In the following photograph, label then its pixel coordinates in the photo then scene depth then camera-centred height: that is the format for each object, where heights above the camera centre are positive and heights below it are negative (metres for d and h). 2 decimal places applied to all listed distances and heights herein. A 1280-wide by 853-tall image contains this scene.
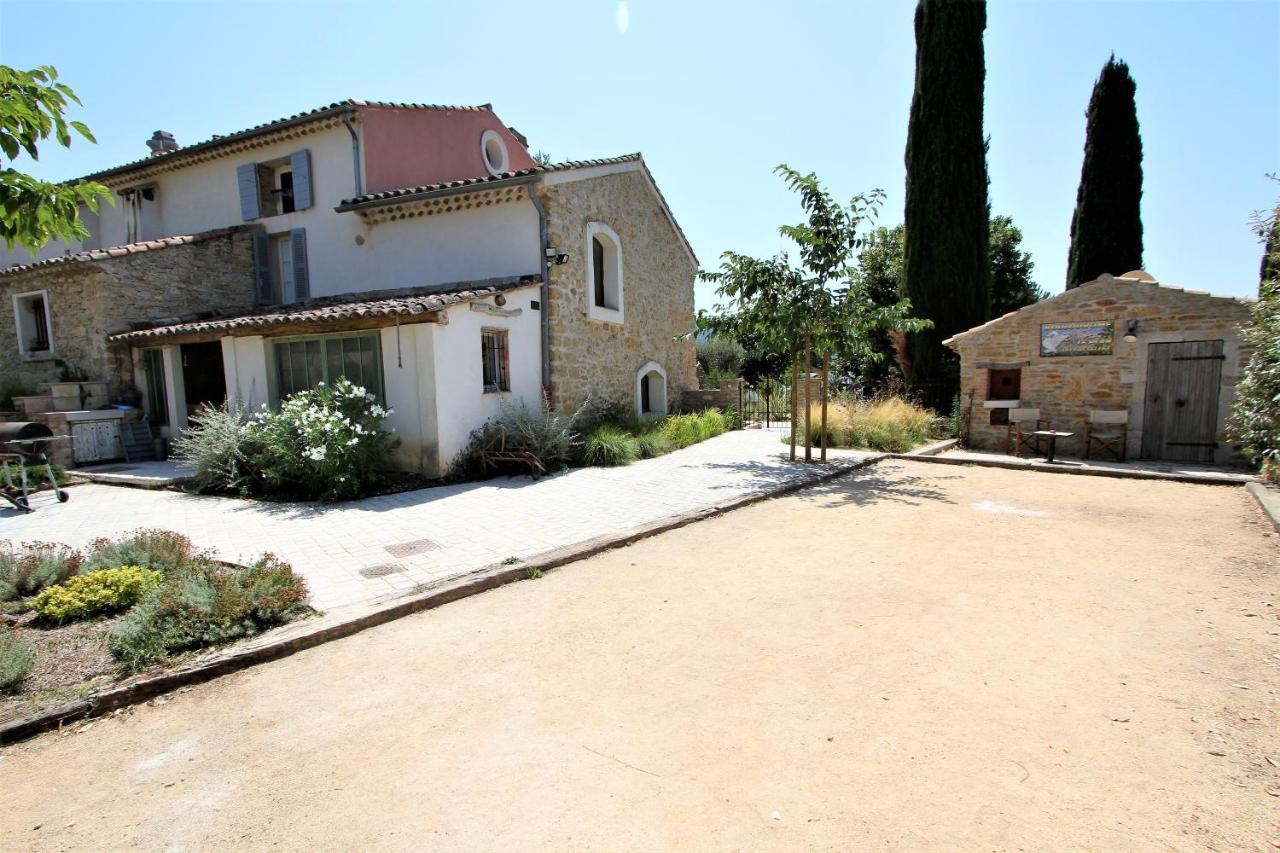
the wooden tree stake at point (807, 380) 10.27 +0.00
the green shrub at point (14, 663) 3.18 -1.55
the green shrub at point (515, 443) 9.54 -1.01
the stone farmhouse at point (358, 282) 9.58 +2.22
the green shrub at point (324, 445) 8.04 -0.84
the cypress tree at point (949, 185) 15.98 +5.48
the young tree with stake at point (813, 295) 9.95 +1.55
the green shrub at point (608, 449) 10.70 -1.25
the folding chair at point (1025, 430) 11.67 -1.06
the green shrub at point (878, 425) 12.55 -1.04
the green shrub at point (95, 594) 4.11 -1.52
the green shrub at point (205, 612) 3.57 -1.51
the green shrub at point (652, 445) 11.72 -1.30
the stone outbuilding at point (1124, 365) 10.03 +0.22
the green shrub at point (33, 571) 4.61 -1.49
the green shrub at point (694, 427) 13.02 -1.10
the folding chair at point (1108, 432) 10.87 -1.06
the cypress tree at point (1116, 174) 18.84 +6.64
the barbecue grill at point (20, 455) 7.67 -0.94
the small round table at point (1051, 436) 10.47 -1.09
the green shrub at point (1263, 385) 6.50 -0.11
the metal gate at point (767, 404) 17.75 -0.73
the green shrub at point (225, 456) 8.66 -1.05
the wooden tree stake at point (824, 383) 10.38 -0.05
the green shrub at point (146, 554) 4.82 -1.42
